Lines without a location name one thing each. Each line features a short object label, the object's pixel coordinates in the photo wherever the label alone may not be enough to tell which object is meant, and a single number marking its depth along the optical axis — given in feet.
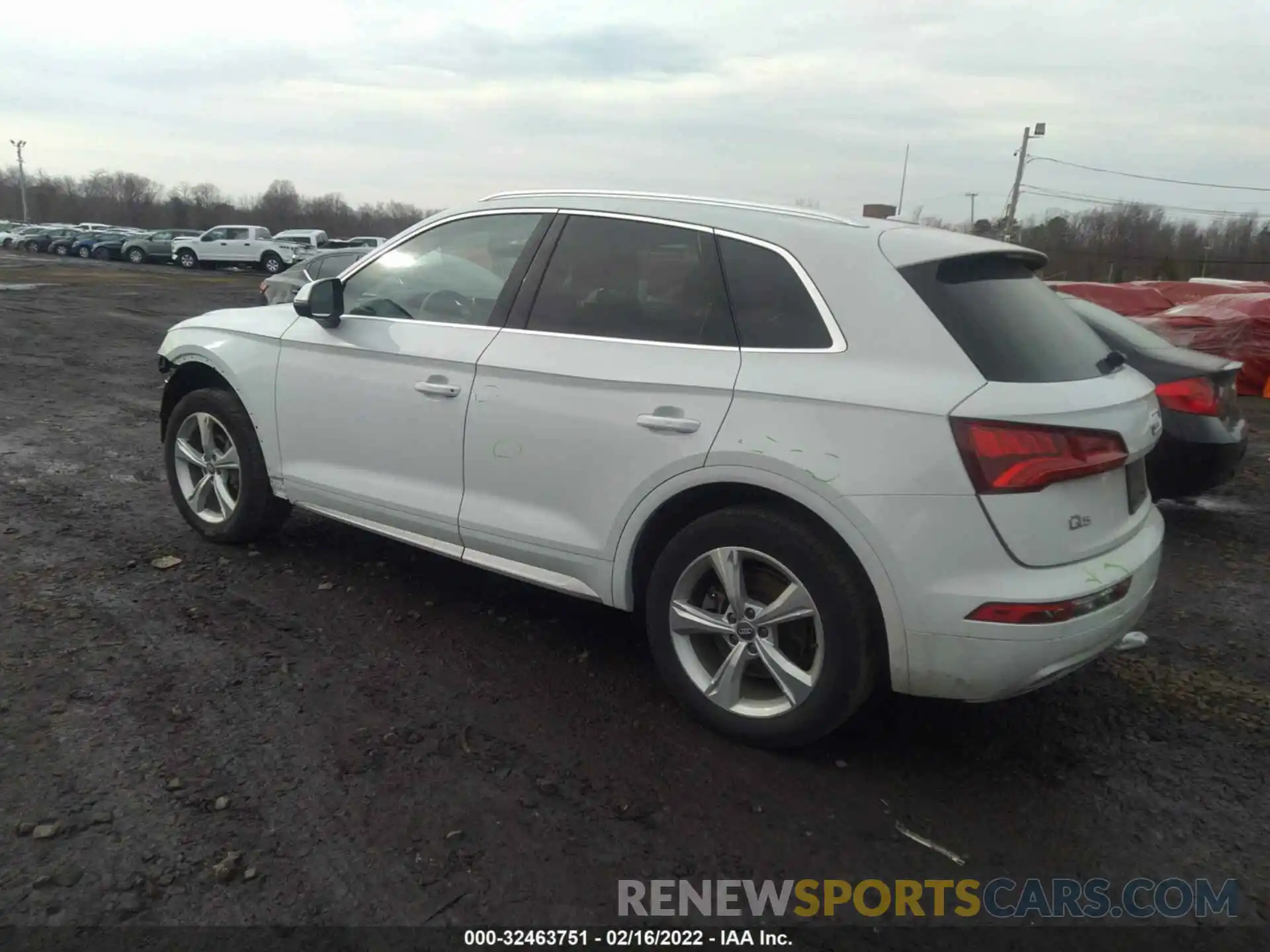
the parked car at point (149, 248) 139.13
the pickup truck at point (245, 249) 131.13
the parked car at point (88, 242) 156.66
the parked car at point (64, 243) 159.43
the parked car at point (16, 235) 175.99
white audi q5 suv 9.11
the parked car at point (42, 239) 163.84
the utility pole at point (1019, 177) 147.64
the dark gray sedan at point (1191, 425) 18.15
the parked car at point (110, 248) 152.35
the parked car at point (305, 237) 138.21
